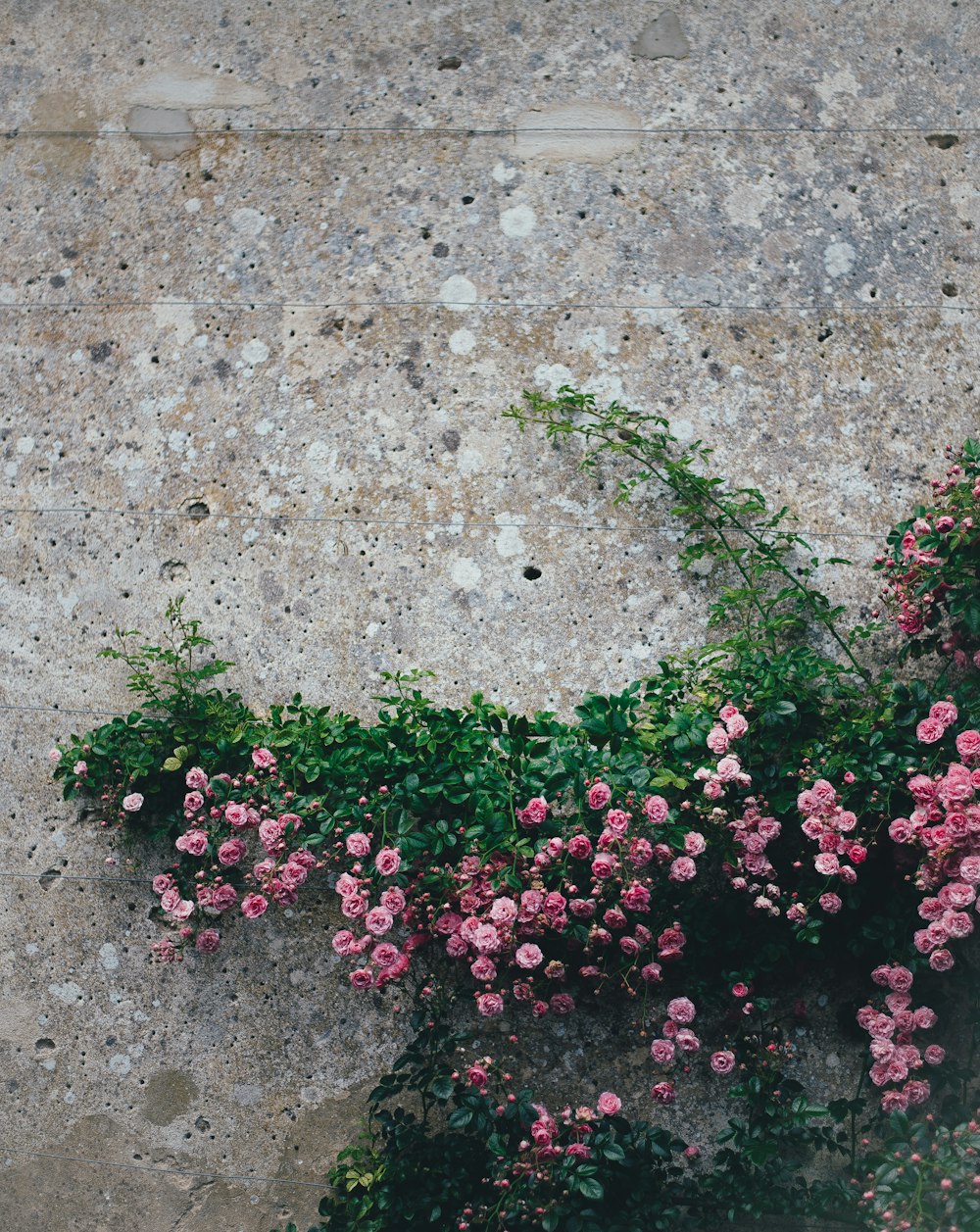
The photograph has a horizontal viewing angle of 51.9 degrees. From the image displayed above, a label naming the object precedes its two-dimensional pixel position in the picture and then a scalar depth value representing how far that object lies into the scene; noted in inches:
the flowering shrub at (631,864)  99.1
